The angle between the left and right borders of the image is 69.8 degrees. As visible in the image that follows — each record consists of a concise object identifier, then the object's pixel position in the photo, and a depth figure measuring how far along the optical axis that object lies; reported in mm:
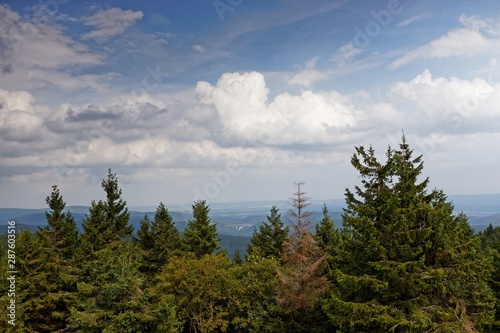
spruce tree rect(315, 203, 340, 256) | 31767
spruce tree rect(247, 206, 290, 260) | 50969
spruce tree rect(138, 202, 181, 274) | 44875
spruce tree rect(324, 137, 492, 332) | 16328
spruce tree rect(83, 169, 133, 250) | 39938
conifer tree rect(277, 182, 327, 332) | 22844
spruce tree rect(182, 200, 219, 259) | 44438
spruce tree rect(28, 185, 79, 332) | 33062
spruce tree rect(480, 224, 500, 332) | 28728
